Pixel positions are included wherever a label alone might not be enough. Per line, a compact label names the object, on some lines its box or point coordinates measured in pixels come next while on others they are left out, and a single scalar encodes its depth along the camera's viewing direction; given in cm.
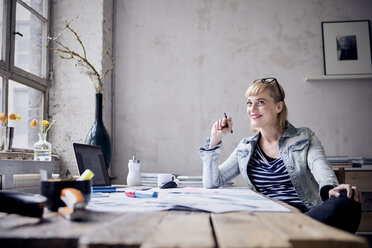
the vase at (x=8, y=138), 222
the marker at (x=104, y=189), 136
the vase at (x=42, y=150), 220
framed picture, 309
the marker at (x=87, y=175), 87
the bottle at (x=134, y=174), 190
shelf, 301
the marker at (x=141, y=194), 112
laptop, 154
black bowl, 81
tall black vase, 226
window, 237
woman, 177
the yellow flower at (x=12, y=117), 213
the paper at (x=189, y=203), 82
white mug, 177
